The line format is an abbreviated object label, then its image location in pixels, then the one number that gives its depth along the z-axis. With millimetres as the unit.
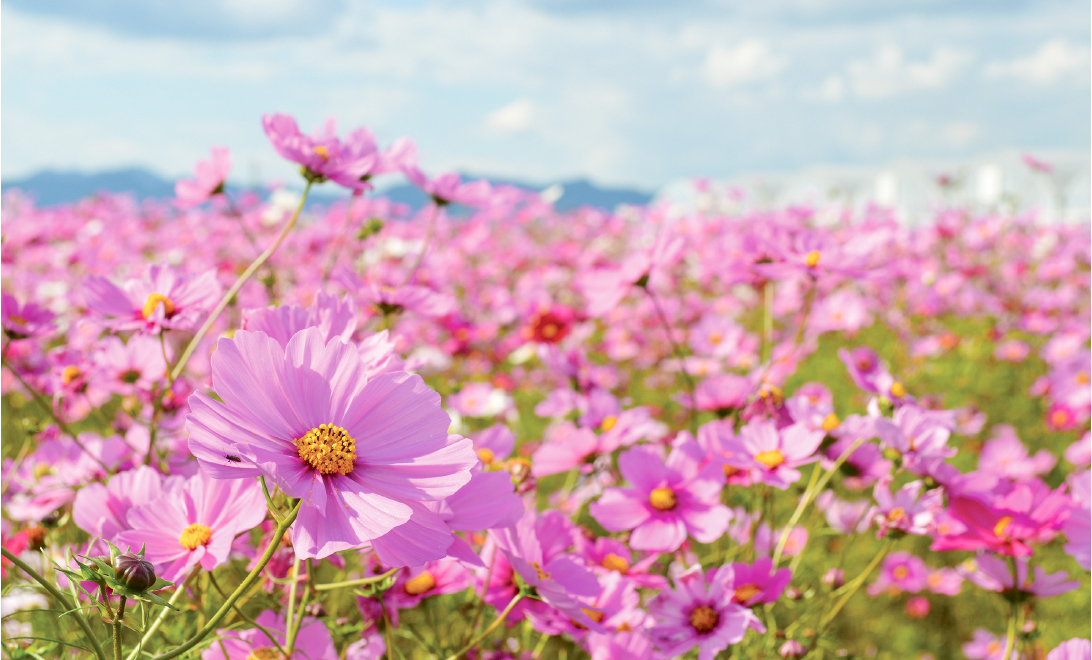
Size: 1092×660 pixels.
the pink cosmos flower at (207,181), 1153
